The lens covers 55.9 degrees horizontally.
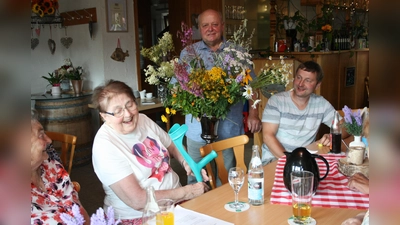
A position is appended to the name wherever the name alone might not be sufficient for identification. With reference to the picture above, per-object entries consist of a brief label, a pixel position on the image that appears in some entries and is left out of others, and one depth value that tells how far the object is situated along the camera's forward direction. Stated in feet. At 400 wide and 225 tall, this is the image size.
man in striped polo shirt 8.64
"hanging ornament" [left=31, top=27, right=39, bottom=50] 16.48
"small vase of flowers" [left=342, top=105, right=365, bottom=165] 6.18
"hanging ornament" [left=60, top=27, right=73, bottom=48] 16.79
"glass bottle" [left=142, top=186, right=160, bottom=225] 4.13
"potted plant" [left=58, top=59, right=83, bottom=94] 15.11
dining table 4.73
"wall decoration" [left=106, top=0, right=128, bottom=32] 15.23
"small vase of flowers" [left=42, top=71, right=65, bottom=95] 14.70
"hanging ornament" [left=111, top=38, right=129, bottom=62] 15.56
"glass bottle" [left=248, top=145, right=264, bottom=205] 5.17
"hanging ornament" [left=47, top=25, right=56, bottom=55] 16.84
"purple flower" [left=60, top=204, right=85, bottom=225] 2.63
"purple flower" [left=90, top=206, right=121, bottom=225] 2.62
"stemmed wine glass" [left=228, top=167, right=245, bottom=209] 5.24
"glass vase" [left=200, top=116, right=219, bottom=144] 7.78
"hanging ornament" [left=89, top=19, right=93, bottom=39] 15.29
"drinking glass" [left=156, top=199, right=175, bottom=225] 4.22
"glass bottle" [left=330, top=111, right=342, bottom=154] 7.66
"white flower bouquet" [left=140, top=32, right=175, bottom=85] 13.30
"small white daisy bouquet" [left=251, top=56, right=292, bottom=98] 7.41
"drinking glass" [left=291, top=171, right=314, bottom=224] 4.62
